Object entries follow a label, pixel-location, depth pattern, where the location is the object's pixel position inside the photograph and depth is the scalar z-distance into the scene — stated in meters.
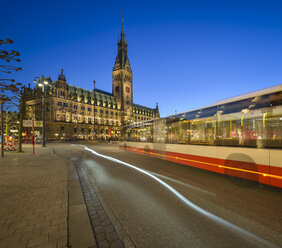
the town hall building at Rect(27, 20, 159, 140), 66.94
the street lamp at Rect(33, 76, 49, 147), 19.64
